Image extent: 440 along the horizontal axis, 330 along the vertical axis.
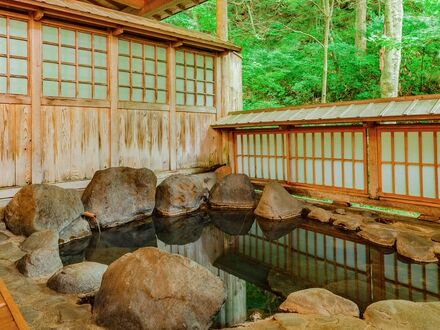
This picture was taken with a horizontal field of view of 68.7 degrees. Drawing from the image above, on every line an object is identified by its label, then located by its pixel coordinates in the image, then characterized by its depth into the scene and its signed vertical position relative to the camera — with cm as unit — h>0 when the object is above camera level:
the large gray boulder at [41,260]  448 -135
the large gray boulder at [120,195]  737 -72
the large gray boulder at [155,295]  328 -140
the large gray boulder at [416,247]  527 -145
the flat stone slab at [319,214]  762 -125
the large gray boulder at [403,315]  317 -159
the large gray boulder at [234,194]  899 -85
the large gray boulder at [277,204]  791 -104
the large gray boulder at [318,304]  362 -163
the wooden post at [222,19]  1189 +538
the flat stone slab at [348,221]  691 -130
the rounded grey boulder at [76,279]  407 -147
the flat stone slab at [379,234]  595 -139
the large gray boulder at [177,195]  849 -83
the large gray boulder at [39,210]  598 -86
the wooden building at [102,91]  722 +200
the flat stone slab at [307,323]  325 -166
